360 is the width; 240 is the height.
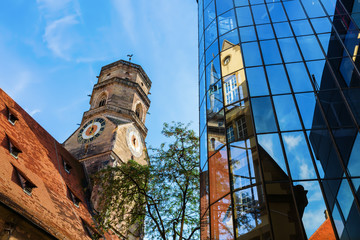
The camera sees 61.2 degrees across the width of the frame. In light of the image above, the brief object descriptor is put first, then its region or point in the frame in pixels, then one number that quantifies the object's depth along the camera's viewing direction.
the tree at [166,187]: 12.72
